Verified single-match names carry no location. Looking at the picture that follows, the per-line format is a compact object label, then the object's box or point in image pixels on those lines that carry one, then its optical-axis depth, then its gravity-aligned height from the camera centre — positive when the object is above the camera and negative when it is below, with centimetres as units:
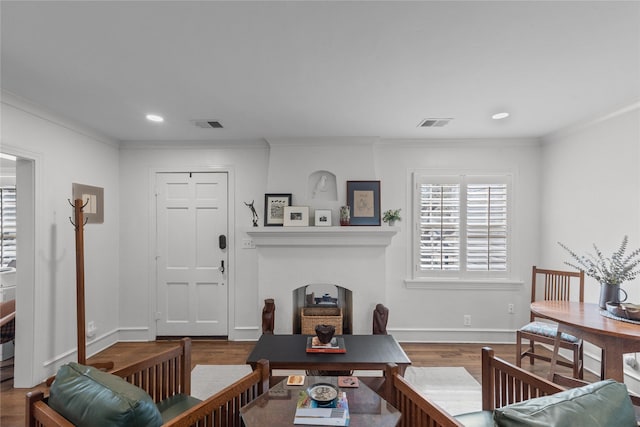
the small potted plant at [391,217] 358 -8
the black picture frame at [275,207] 365 +3
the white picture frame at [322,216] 360 -8
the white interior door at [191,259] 381 -63
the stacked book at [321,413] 137 -96
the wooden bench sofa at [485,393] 121 -86
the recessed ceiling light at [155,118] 287 +88
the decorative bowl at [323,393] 150 -95
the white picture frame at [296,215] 357 -7
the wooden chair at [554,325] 253 -106
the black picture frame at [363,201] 362 +11
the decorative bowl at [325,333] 234 -96
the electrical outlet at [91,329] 331 -134
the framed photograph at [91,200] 316 +9
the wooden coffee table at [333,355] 211 -107
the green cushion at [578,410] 96 -66
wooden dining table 190 -77
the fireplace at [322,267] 354 -68
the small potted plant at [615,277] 229 -50
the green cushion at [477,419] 149 -105
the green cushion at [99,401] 108 -73
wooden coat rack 266 -63
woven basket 342 -125
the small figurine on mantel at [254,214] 365 -6
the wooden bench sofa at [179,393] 117 -88
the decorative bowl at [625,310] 208 -69
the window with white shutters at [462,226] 371 -18
